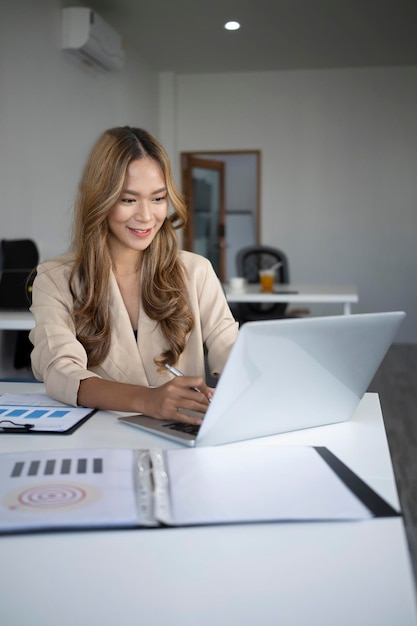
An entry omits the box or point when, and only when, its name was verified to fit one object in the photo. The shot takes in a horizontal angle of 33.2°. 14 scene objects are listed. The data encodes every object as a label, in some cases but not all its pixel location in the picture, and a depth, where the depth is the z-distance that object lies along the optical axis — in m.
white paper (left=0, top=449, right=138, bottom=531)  0.69
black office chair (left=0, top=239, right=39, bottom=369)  3.12
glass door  7.77
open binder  0.71
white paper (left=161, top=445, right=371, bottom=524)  0.71
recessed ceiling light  5.57
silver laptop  0.90
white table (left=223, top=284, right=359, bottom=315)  3.79
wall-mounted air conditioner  4.80
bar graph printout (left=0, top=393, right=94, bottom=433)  1.11
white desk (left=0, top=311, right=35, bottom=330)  2.71
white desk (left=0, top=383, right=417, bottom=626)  0.57
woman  1.55
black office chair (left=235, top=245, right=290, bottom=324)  4.89
